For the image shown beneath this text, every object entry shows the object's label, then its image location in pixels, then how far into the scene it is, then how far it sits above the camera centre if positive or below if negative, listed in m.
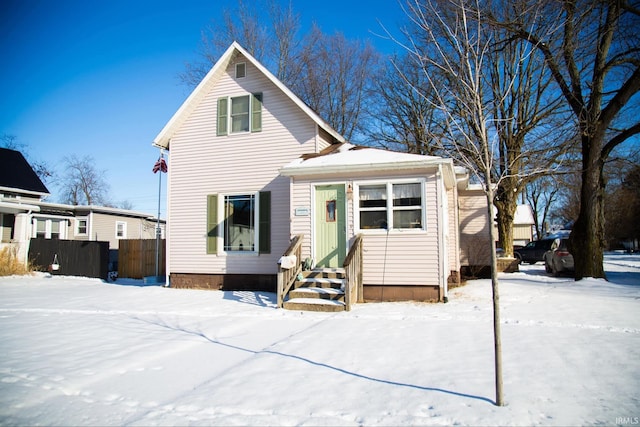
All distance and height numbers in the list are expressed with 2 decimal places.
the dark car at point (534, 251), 24.33 -0.51
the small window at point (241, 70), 12.52 +5.38
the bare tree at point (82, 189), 47.09 +6.49
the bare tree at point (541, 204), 47.66 +4.75
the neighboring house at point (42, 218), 17.45 +1.40
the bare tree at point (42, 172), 36.88 +6.63
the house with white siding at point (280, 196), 9.46 +1.27
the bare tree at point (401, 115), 21.72 +7.13
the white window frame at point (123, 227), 23.02 +1.00
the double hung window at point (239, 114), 12.26 +3.98
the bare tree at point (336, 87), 25.98 +10.10
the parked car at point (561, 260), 14.62 -0.63
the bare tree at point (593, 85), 11.13 +4.54
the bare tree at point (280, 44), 24.33 +11.96
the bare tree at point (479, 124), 3.68 +1.19
